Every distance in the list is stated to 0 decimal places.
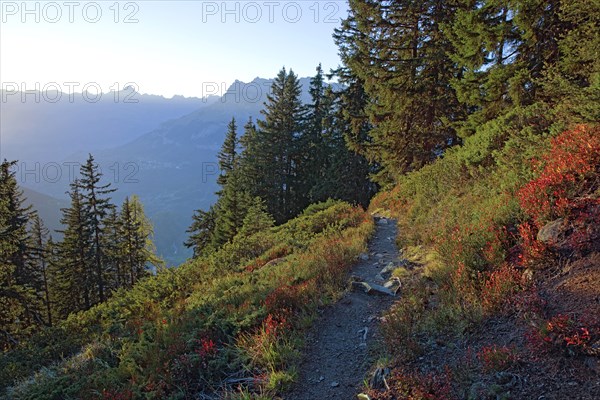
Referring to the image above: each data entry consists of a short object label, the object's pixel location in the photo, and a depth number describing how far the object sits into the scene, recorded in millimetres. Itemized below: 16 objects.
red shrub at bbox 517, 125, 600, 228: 6250
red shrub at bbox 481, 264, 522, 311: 5242
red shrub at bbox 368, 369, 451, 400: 4020
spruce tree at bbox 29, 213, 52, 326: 30716
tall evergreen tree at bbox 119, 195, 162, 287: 36531
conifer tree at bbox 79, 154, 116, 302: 30188
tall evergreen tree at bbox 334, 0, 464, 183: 18750
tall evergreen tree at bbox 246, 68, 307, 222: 37281
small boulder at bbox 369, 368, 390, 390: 4609
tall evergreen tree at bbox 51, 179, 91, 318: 32344
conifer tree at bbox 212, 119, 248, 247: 30562
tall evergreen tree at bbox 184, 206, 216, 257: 41672
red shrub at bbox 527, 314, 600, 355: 3842
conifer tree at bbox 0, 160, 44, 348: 21016
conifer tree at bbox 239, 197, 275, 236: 22188
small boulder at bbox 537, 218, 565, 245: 5762
